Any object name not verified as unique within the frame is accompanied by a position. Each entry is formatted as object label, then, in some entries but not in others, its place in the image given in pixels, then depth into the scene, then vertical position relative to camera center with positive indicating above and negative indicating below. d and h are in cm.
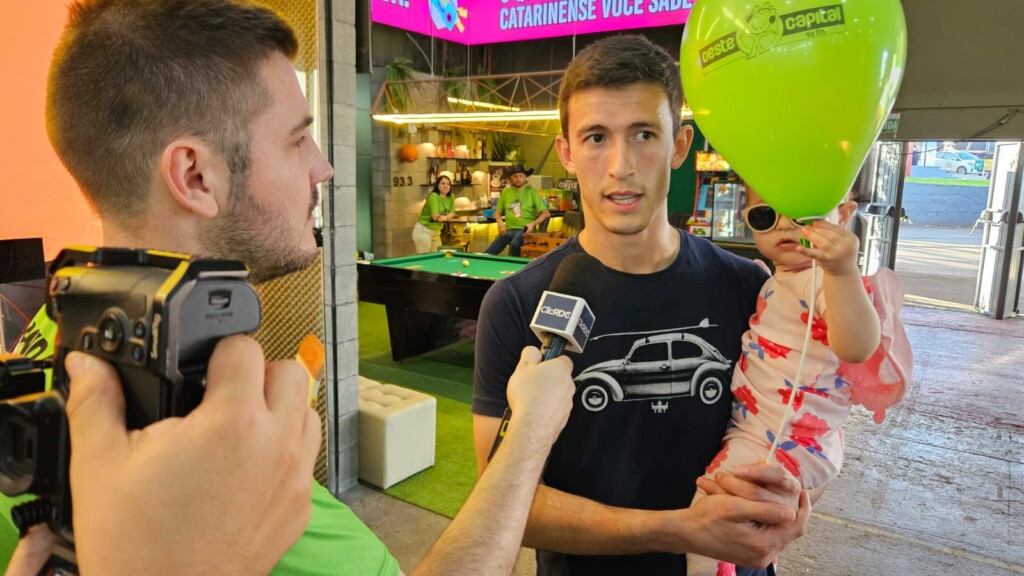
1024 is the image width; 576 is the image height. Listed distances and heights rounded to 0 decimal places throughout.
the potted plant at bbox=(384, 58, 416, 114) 1012 +175
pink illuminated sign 905 +273
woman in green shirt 1002 -40
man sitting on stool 980 -19
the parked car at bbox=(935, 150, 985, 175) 2005 +140
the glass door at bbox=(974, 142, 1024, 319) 791 -43
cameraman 83 +5
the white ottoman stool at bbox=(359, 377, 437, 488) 376 -147
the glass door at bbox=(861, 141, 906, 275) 841 -1
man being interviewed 143 -33
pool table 550 -90
